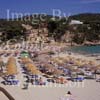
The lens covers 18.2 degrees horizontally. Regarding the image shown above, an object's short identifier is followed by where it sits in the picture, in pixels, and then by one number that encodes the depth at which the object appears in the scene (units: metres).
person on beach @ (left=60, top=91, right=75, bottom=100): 11.48
